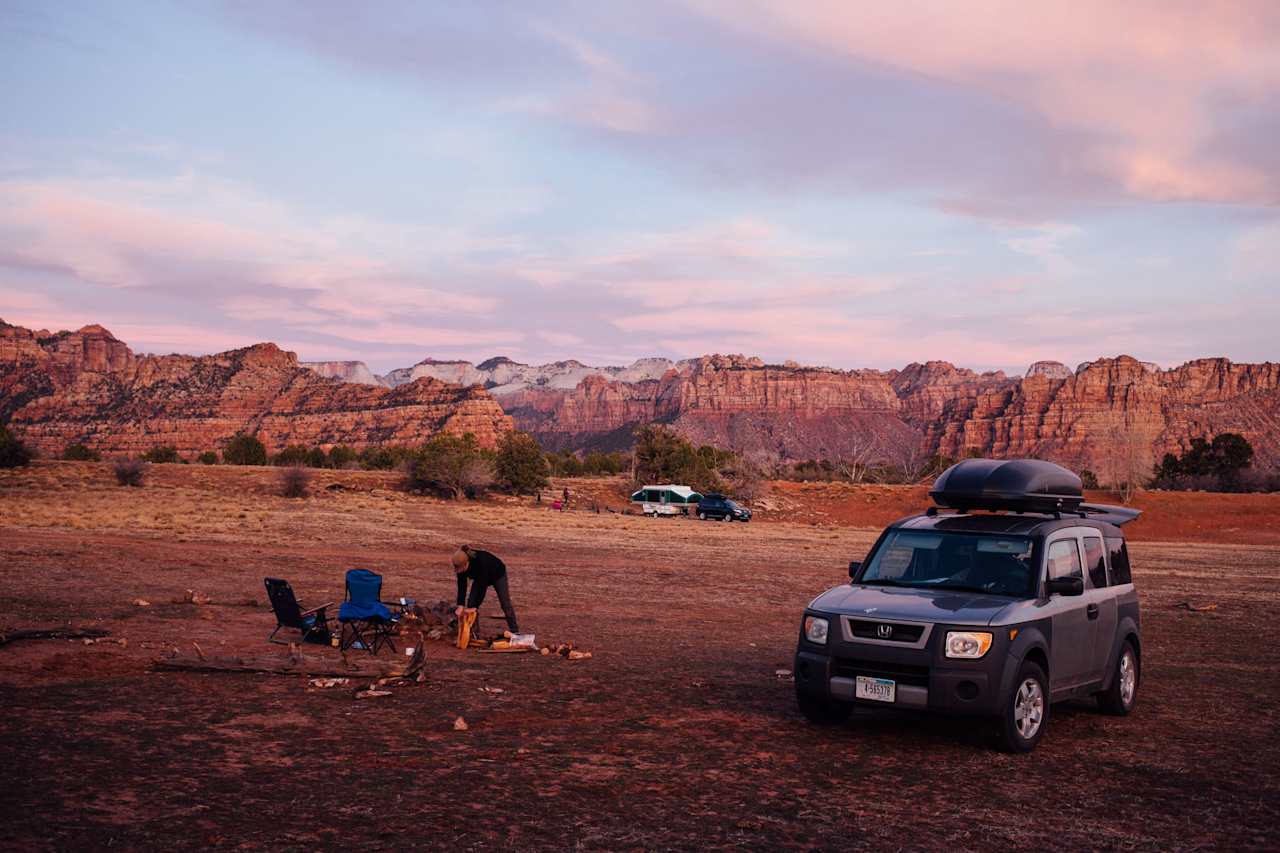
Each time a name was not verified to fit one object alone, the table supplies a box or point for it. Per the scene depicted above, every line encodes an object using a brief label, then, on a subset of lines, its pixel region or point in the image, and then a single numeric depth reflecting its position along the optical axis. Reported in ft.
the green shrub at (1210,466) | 257.34
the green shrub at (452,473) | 219.20
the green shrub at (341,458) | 327.88
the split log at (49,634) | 40.78
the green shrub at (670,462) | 245.45
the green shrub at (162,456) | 311.52
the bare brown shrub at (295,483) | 197.77
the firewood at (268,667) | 37.40
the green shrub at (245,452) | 330.34
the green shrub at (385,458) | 311.35
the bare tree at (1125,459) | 229.04
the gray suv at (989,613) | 28.76
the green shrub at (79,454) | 317.30
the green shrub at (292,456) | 299.79
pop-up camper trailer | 199.31
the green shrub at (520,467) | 224.53
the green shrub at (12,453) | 211.41
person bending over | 46.29
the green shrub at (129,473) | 198.59
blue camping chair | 44.57
